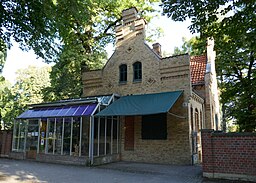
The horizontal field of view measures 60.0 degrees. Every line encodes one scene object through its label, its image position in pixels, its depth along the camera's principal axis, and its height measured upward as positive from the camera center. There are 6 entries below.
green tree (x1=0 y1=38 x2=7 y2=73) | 19.77 +5.68
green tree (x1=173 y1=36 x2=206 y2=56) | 22.19 +9.76
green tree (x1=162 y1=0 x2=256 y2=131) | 8.01 +4.03
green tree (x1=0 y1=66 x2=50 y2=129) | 33.06 +4.60
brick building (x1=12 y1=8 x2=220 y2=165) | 13.26 +0.52
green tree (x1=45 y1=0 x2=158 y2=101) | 19.83 +6.77
